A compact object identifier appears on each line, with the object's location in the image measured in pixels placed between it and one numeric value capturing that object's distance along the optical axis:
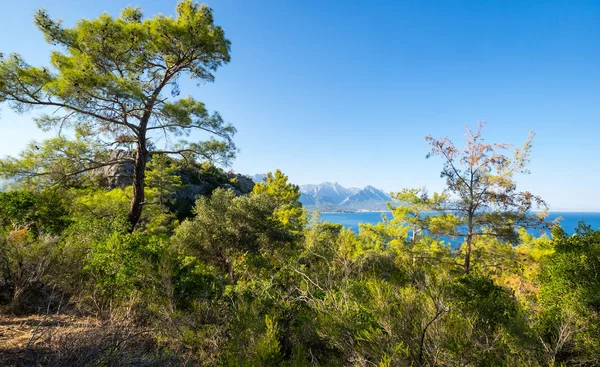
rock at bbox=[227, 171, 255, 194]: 49.81
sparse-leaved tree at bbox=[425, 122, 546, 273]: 10.68
